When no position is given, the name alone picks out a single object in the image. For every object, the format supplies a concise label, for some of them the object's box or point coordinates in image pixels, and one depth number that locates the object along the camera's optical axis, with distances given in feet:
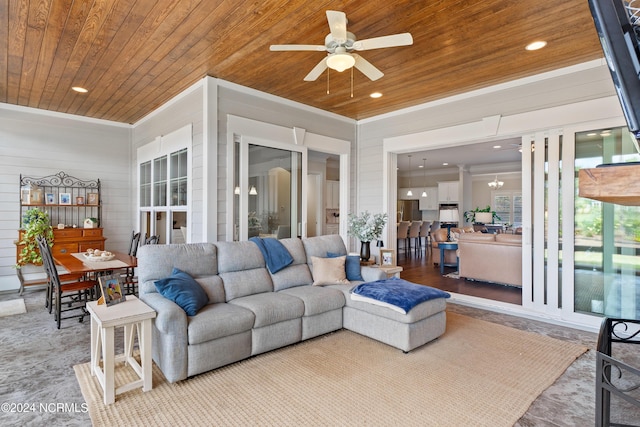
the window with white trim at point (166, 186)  15.90
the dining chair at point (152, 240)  16.37
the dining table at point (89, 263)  12.08
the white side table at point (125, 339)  7.68
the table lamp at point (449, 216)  26.20
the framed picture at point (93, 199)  20.35
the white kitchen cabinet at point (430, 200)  39.45
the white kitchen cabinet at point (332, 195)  31.09
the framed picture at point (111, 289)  8.66
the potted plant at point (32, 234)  17.02
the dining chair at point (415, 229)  32.65
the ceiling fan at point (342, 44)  8.42
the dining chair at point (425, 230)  34.27
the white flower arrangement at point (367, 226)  14.39
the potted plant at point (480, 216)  28.99
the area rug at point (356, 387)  7.24
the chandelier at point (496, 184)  34.47
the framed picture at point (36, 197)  18.38
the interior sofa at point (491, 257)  18.24
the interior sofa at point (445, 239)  24.71
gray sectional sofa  8.66
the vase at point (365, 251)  14.85
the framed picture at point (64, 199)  19.40
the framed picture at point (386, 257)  15.61
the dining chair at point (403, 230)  30.45
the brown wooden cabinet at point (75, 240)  18.44
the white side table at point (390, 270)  14.39
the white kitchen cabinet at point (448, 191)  36.70
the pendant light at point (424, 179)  38.20
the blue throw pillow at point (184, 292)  9.08
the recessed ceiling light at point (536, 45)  11.10
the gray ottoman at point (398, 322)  10.26
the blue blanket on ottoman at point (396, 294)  10.35
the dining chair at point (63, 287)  12.26
